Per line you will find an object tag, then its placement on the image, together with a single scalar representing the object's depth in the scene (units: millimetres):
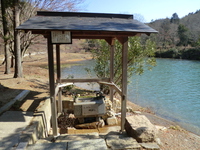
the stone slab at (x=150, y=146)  2996
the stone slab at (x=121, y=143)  2898
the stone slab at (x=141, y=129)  3252
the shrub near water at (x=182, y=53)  34531
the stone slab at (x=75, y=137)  3451
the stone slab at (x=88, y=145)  2787
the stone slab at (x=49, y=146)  2777
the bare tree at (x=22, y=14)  8088
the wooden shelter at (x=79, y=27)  3285
